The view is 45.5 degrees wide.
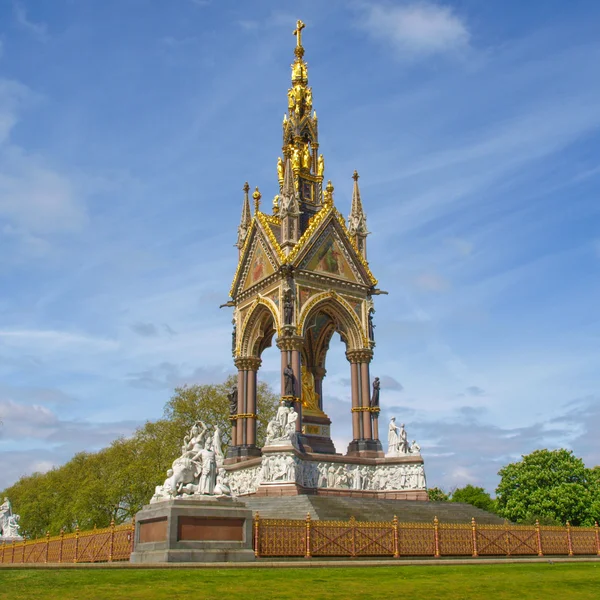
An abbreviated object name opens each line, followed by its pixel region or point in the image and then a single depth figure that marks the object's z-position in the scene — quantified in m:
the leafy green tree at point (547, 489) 43.16
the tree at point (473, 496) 66.75
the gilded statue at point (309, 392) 33.53
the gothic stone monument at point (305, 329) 29.77
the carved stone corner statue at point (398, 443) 31.81
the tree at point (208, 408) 48.03
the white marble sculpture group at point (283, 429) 28.42
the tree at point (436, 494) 57.41
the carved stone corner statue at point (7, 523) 37.59
